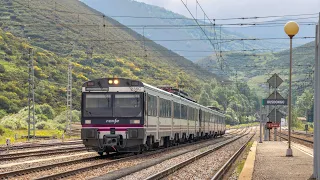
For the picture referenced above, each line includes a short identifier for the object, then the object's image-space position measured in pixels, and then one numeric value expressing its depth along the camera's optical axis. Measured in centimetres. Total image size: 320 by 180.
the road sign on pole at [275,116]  3116
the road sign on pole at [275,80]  2835
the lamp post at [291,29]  2228
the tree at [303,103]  15300
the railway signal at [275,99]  2841
